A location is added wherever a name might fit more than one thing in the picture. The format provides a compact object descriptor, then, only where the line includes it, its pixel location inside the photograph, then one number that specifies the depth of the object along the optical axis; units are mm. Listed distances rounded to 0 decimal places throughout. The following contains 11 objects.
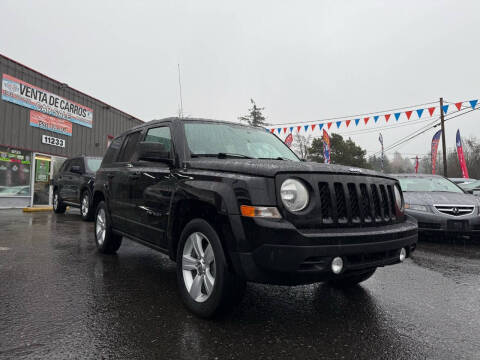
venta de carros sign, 12461
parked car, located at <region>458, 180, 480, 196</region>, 9676
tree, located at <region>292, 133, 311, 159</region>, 51109
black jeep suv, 2334
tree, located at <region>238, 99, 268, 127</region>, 44469
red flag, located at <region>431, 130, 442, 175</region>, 25241
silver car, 6352
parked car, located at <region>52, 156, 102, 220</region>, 9344
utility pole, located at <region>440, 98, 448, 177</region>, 24141
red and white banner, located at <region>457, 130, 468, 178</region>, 24234
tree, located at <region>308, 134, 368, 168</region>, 37500
